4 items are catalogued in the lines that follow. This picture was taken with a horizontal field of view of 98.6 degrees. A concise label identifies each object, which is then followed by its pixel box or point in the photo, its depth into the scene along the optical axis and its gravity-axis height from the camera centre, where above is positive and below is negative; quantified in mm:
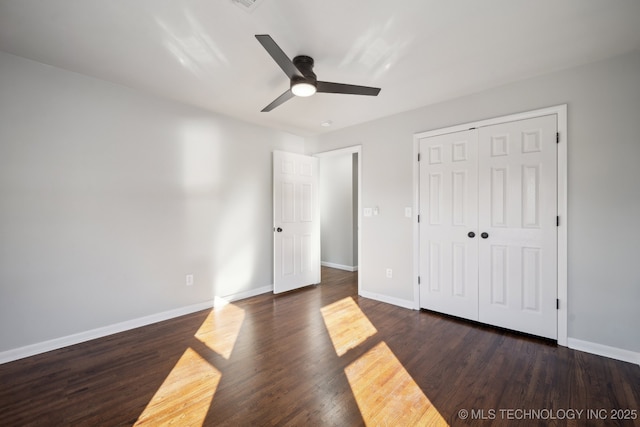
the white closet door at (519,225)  2609 -113
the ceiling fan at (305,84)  2027 +1047
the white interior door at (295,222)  4180 -128
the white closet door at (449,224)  3045 -115
